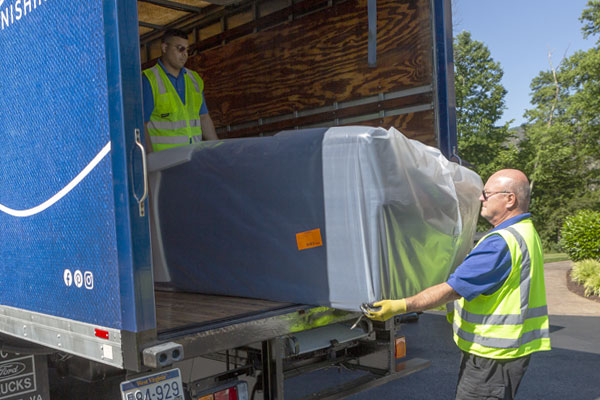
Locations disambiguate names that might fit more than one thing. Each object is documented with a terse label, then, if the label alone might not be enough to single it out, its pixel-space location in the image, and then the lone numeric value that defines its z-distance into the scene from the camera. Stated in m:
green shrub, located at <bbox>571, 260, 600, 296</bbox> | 10.68
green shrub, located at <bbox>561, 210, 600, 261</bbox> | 13.29
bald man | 2.57
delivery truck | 1.88
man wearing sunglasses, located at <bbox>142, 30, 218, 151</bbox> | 3.73
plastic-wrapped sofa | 2.53
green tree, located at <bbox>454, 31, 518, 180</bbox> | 35.54
